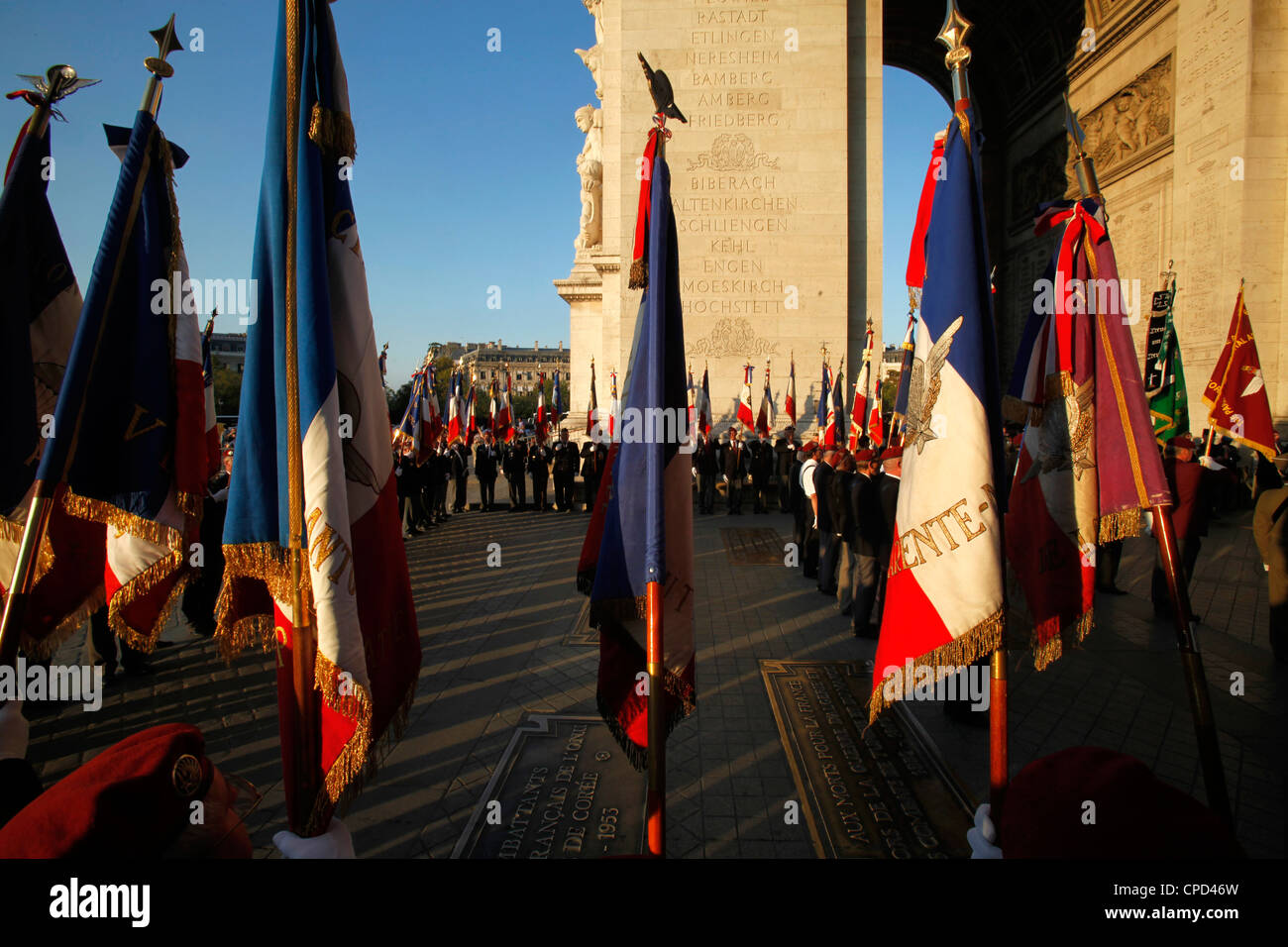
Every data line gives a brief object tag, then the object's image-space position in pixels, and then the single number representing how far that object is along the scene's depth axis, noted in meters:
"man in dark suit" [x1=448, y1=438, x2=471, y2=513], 17.45
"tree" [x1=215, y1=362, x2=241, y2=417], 53.99
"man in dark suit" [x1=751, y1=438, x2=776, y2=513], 15.85
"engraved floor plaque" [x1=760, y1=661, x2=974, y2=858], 3.50
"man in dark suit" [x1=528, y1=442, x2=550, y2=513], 16.61
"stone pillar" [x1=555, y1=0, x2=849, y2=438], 17.84
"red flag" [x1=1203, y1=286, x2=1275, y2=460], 8.29
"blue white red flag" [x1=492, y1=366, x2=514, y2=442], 18.80
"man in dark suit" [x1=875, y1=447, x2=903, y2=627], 6.45
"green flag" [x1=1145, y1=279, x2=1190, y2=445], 8.23
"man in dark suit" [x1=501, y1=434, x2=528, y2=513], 17.41
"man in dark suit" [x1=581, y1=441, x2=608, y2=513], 15.86
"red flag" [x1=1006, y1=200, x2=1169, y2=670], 3.19
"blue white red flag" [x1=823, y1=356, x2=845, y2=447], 13.77
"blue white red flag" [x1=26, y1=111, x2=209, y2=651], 2.55
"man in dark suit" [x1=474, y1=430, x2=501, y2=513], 16.94
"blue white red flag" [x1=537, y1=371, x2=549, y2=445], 18.41
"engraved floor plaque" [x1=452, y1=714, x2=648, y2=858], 3.46
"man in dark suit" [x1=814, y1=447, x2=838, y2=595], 8.26
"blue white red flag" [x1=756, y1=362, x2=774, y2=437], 16.62
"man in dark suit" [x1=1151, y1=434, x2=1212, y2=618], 7.06
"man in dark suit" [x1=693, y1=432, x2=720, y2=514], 15.75
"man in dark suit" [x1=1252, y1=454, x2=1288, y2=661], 5.96
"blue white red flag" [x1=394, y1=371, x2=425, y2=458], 12.39
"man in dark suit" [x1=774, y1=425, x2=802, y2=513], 15.41
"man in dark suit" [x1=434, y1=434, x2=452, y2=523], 15.20
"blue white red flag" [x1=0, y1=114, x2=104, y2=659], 2.99
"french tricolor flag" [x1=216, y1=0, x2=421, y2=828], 2.22
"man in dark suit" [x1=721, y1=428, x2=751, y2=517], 15.90
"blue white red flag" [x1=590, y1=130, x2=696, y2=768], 2.68
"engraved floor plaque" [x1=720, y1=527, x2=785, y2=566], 10.86
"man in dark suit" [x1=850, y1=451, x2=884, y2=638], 6.80
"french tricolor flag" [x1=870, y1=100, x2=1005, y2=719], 2.68
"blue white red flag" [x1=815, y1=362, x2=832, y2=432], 14.62
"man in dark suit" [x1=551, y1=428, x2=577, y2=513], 16.45
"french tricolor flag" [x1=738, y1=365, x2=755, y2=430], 16.16
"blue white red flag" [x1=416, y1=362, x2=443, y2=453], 12.58
